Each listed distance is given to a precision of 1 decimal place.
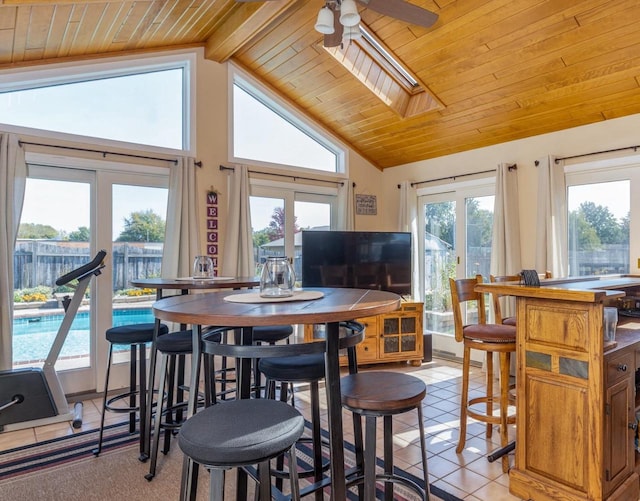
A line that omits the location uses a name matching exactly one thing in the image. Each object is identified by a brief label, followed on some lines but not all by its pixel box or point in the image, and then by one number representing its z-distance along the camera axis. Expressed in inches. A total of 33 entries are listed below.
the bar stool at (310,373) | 73.2
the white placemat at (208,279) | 112.5
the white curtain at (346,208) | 200.7
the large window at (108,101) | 136.1
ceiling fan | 89.2
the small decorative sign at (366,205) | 211.6
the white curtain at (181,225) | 155.3
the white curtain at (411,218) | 205.6
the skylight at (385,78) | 158.1
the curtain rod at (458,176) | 168.0
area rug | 88.9
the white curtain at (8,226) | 127.9
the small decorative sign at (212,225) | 168.6
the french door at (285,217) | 184.7
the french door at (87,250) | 140.1
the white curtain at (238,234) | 168.1
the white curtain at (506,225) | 165.3
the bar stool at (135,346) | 104.7
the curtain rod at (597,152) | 137.0
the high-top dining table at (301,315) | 54.1
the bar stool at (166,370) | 92.9
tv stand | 178.7
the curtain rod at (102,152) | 136.0
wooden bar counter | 76.7
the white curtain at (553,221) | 153.8
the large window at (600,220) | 144.2
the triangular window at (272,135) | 180.7
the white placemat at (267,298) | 67.9
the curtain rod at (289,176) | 172.3
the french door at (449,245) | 185.0
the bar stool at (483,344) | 97.3
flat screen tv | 179.3
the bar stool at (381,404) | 63.7
